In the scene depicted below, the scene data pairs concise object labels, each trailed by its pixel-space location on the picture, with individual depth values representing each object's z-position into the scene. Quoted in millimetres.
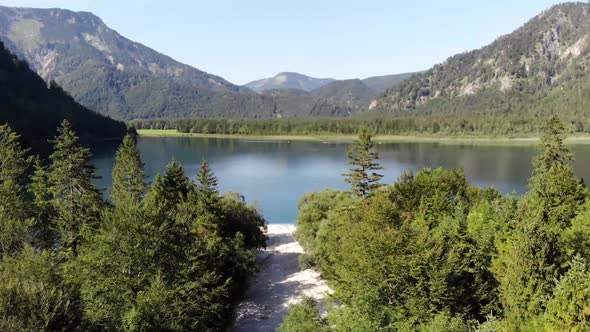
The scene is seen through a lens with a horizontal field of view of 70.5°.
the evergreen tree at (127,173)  46125
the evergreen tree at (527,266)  20844
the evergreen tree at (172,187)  39719
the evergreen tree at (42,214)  34312
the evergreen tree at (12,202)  29495
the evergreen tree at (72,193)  35500
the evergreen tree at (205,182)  38872
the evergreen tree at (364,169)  42594
